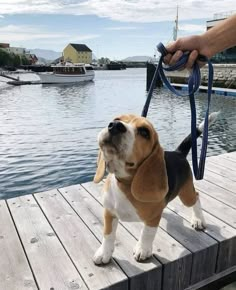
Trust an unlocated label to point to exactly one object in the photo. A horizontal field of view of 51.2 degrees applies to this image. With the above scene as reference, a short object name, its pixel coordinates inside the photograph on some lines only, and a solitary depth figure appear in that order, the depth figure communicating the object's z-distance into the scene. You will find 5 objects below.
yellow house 99.45
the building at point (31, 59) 97.51
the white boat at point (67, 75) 31.84
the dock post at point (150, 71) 25.71
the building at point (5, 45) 104.88
